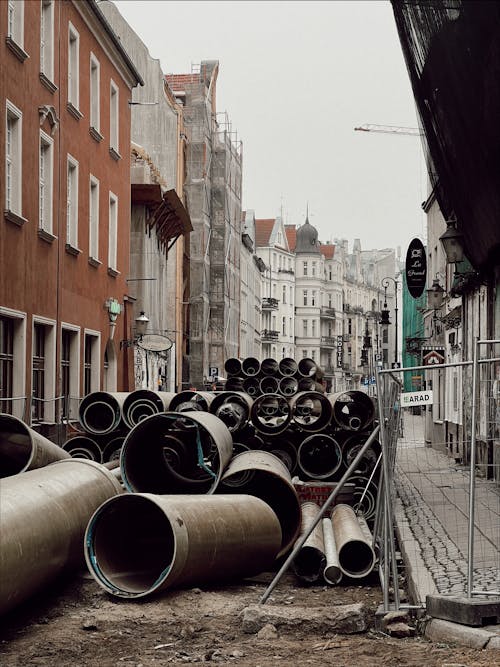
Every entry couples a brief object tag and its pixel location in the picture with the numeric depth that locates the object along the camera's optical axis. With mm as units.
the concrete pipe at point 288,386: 21781
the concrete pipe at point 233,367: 22984
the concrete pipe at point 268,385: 22297
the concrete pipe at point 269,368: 22766
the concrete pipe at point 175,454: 13070
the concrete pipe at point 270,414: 16266
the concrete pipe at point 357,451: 16016
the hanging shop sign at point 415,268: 30094
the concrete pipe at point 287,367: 22953
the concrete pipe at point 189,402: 17094
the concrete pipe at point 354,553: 11010
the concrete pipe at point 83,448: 16094
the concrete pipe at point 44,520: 8570
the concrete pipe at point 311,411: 16375
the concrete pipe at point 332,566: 10883
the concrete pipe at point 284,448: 16219
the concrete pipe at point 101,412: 16453
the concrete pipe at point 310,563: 11047
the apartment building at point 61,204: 19500
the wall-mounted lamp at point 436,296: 28422
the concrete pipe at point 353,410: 16328
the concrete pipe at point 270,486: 12453
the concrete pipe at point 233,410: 16344
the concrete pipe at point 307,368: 23047
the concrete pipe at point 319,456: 16109
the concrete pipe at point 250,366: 23109
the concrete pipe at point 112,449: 16219
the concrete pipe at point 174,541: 9836
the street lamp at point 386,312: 42312
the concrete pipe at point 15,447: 12938
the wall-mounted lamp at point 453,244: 19750
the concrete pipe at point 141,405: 16562
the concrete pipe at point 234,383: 22703
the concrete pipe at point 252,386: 22594
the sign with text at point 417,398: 9029
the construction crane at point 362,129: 94438
